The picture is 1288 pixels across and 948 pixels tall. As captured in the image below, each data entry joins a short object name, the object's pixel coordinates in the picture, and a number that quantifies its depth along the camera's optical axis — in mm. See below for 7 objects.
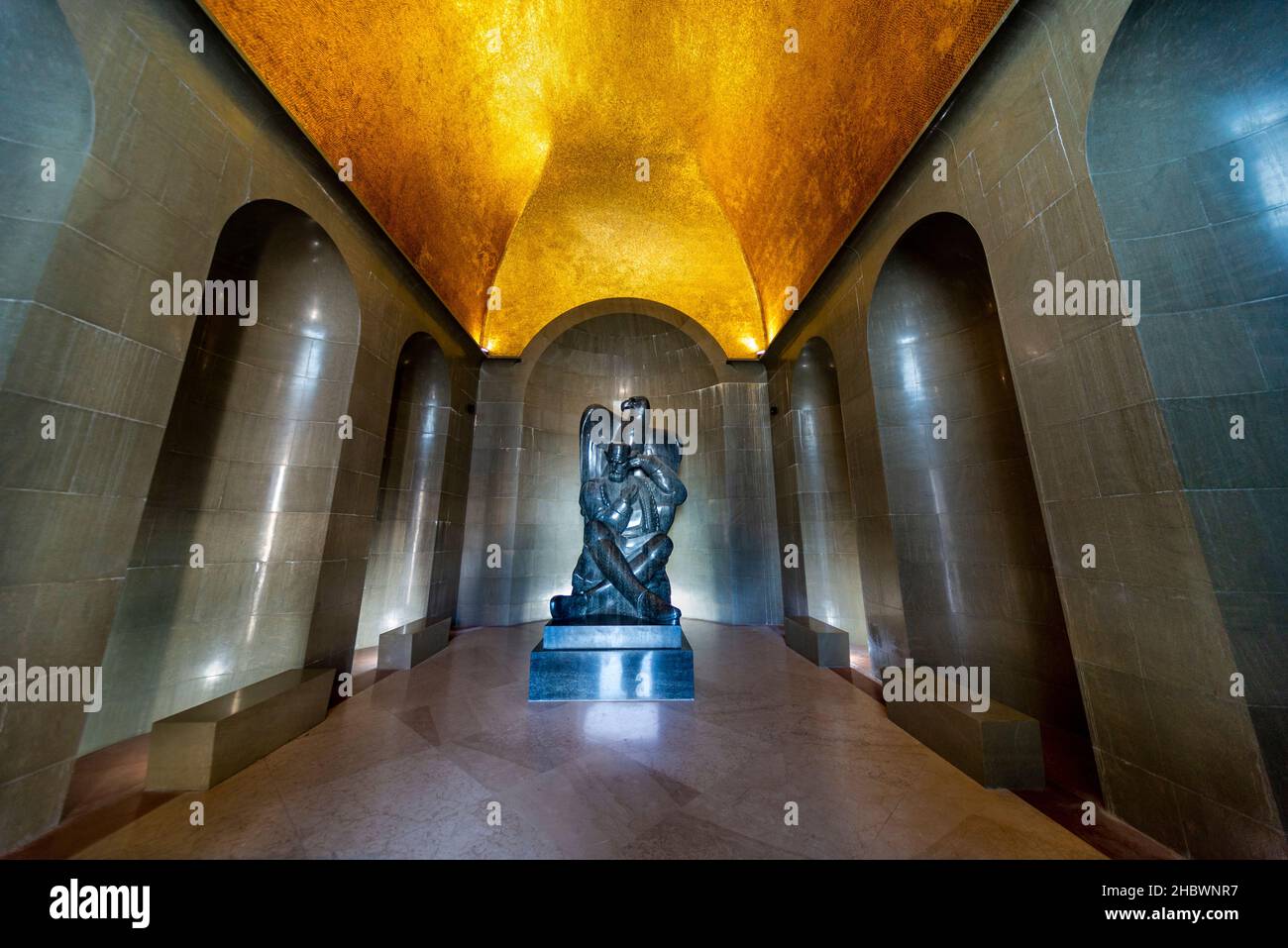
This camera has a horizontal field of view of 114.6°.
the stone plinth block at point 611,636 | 4680
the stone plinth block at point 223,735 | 2990
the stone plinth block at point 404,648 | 5793
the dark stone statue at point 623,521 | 5090
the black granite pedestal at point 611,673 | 4520
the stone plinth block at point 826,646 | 5762
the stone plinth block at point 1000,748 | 2986
